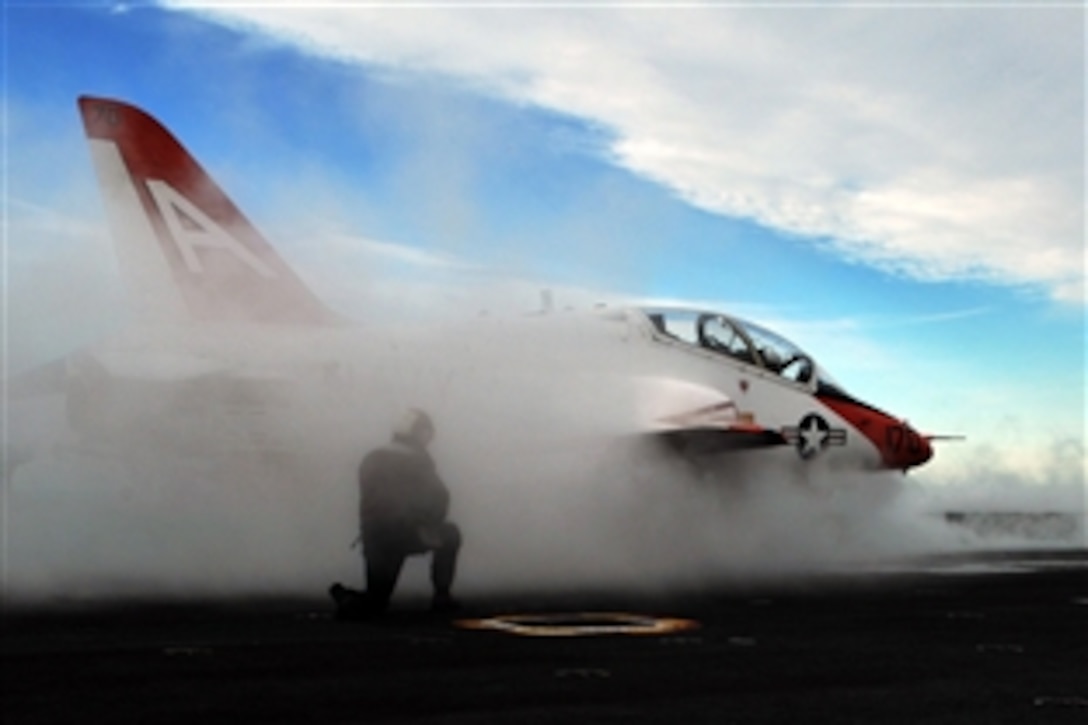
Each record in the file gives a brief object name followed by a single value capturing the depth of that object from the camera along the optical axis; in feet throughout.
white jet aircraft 61.26
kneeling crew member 40.86
